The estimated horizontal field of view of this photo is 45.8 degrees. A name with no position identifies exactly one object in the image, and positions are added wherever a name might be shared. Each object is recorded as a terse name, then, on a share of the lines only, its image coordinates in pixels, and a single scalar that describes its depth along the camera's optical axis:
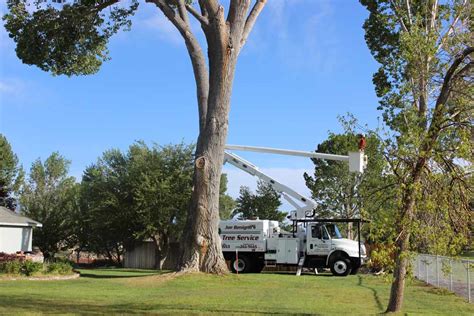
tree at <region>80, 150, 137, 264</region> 36.28
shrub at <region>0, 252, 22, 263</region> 23.03
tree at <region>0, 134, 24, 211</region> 48.78
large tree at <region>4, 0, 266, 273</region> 20.23
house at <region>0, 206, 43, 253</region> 31.84
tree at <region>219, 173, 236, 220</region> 44.94
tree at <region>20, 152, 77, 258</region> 43.28
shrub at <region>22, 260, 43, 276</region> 22.23
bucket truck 27.77
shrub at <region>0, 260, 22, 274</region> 22.08
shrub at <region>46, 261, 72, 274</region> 23.02
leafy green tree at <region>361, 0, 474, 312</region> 9.76
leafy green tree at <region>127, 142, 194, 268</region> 35.42
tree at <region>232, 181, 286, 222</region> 55.00
